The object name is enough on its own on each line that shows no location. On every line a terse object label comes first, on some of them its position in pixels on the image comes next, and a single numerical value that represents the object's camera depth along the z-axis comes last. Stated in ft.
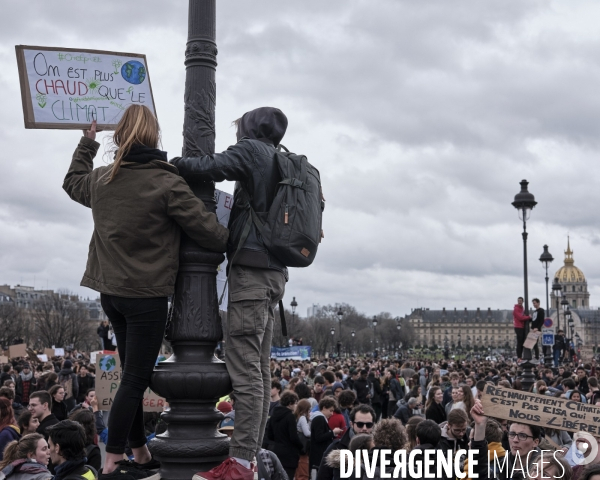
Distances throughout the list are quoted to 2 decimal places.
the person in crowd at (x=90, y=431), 22.84
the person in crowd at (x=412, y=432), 23.99
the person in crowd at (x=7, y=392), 32.76
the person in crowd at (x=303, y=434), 34.84
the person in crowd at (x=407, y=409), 45.15
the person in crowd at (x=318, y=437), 34.12
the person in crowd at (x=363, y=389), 61.21
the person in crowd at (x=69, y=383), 50.08
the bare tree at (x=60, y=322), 306.35
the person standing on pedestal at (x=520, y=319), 69.67
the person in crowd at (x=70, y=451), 18.31
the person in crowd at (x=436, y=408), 40.84
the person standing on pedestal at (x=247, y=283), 13.93
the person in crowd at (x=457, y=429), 23.67
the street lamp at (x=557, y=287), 139.13
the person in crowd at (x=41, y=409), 28.12
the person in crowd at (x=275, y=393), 35.45
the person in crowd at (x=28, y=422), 27.66
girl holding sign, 13.87
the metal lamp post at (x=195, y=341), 14.11
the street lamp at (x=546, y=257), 102.63
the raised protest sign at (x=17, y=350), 83.15
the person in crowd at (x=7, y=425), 25.99
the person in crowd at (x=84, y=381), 57.77
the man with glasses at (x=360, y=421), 25.86
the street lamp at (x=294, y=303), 176.65
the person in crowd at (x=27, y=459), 18.57
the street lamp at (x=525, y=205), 67.10
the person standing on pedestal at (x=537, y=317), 69.92
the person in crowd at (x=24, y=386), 54.39
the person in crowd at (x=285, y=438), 33.73
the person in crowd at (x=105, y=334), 71.15
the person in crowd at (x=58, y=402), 37.29
